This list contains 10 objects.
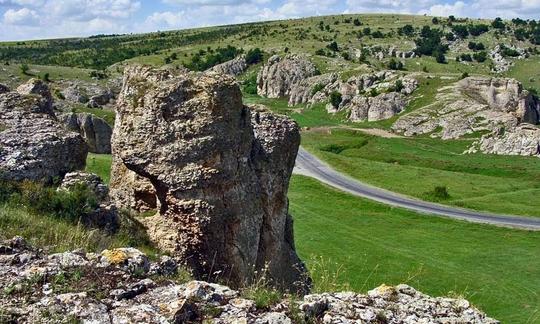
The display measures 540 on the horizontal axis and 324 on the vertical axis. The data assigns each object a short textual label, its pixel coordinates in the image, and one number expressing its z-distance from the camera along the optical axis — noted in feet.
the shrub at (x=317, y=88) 472.44
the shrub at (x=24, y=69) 334.60
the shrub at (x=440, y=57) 589.73
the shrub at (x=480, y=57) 615.16
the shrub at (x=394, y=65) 523.29
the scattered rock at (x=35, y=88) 81.87
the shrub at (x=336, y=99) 430.20
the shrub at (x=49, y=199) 42.93
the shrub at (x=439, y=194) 211.82
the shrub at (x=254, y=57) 629.92
